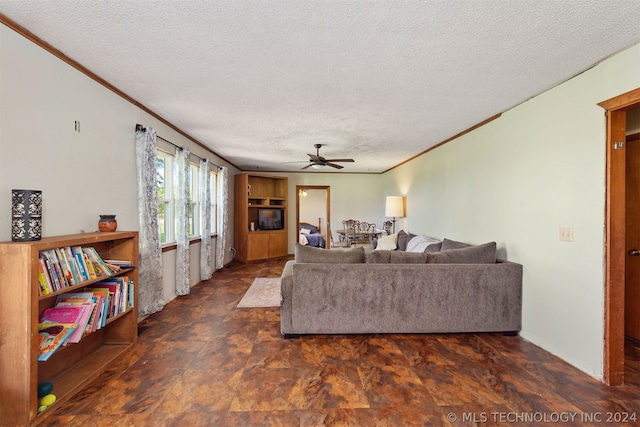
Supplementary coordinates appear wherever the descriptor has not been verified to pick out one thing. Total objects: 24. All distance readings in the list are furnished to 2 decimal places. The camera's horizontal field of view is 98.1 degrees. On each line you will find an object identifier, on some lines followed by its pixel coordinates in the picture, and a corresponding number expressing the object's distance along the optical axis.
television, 7.11
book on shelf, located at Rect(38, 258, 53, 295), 1.68
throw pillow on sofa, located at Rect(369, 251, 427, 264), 2.92
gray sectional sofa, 2.81
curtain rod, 3.06
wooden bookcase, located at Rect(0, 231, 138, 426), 1.56
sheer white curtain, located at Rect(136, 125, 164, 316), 3.09
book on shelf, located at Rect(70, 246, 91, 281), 1.96
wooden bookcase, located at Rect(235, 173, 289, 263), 6.66
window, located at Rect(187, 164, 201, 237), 4.79
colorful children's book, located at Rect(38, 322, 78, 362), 1.67
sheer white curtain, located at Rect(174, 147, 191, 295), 4.03
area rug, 3.74
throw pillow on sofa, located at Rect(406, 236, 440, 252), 4.28
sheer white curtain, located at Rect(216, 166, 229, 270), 5.77
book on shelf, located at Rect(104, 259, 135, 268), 2.38
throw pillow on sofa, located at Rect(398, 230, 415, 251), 5.18
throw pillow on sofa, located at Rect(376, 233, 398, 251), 5.34
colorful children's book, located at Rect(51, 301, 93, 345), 1.86
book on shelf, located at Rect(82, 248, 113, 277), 2.12
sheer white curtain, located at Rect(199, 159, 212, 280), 4.88
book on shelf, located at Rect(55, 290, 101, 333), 1.96
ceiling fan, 4.62
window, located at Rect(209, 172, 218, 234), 5.81
